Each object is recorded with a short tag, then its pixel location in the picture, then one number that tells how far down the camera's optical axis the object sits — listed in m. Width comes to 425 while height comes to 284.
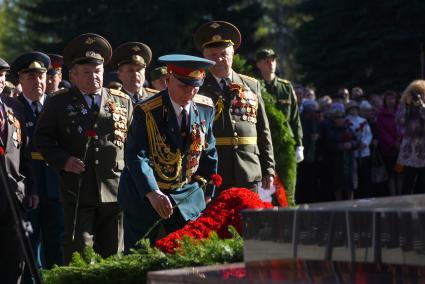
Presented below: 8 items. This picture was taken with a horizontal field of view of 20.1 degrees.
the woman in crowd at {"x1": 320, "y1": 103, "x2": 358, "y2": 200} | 18.55
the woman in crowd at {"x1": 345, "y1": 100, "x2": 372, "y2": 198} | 18.94
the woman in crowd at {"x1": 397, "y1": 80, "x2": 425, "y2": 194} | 15.41
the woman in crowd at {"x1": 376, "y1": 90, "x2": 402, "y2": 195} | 19.47
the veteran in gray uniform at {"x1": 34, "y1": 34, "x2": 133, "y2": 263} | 9.48
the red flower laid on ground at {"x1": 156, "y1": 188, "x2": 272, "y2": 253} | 6.83
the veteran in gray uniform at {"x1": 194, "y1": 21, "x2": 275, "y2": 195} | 9.95
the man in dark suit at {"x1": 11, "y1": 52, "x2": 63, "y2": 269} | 10.73
